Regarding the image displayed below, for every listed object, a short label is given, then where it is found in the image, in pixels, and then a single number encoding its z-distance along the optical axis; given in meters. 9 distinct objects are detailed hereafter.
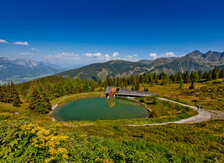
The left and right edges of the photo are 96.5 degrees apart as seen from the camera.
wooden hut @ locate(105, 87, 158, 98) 61.08
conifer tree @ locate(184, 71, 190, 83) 98.16
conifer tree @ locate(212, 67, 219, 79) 90.79
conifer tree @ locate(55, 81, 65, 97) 73.54
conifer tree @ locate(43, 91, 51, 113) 40.39
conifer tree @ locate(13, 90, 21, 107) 43.78
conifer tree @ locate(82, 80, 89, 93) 84.31
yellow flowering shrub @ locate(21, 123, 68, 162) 4.39
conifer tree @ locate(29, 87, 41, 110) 38.56
